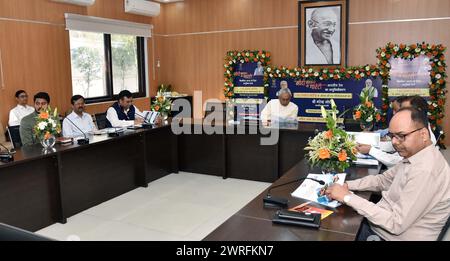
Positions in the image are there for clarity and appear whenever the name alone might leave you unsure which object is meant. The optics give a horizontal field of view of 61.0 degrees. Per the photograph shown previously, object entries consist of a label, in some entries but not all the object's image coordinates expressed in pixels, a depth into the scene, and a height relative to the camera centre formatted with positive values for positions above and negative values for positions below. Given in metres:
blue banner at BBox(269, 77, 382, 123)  7.75 -0.19
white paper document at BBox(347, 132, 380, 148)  3.48 -0.50
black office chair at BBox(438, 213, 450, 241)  2.04 -0.80
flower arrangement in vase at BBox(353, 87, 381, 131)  4.68 -0.40
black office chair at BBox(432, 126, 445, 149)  4.39 -0.59
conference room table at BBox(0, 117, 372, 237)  3.82 -1.02
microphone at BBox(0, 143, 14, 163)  3.59 -0.65
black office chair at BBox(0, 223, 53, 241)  0.65 -0.25
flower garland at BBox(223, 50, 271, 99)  8.66 +0.57
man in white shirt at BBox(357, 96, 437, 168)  3.18 -0.57
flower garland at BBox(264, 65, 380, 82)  7.63 +0.24
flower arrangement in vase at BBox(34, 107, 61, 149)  4.09 -0.43
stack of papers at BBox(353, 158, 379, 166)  3.31 -0.68
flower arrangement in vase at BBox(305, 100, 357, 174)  2.50 -0.43
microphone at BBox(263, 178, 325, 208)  2.33 -0.72
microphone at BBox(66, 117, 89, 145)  4.43 -0.63
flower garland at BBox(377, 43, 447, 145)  7.09 +0.21
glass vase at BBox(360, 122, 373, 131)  4.67 -0.51
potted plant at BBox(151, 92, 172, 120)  6.13 -0.30
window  7.75 +0.49
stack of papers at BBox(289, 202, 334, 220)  2.18 -0.73
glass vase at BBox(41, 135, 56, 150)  4.16 -0.59
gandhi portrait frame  7.90 +1.03
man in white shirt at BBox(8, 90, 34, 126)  6.28 -0.36
